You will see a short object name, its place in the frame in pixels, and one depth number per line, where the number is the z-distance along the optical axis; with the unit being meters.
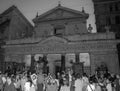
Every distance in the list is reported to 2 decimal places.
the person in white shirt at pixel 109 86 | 7.97
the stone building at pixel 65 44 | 18.00
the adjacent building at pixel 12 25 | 26.76
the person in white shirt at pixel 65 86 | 6.92
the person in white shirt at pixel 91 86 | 6.39
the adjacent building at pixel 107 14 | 25.91
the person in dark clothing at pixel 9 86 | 8.09
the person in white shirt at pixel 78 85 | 7.83
